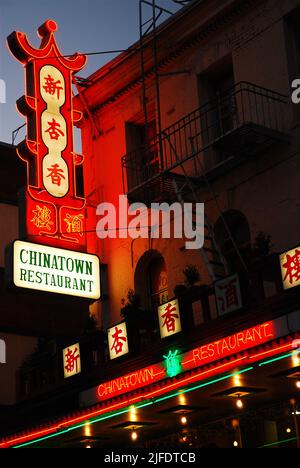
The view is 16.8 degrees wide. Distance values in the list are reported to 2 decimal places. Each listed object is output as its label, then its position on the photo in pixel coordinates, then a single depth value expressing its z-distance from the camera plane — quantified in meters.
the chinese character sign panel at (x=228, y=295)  19.55
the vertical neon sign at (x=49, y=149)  23.81
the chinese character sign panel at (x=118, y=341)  22.22
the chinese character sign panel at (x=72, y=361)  23.75
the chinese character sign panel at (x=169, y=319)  20.97
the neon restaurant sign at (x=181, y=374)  18.58
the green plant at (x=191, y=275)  22.30
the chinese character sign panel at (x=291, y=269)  18.48
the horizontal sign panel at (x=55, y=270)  22.88
